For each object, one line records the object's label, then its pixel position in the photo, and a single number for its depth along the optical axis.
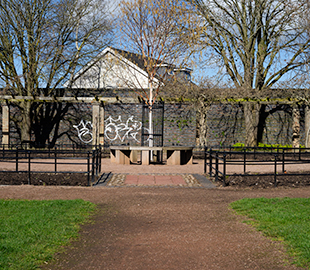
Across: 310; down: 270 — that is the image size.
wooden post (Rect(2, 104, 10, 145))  22.41
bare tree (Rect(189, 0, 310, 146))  20.91
